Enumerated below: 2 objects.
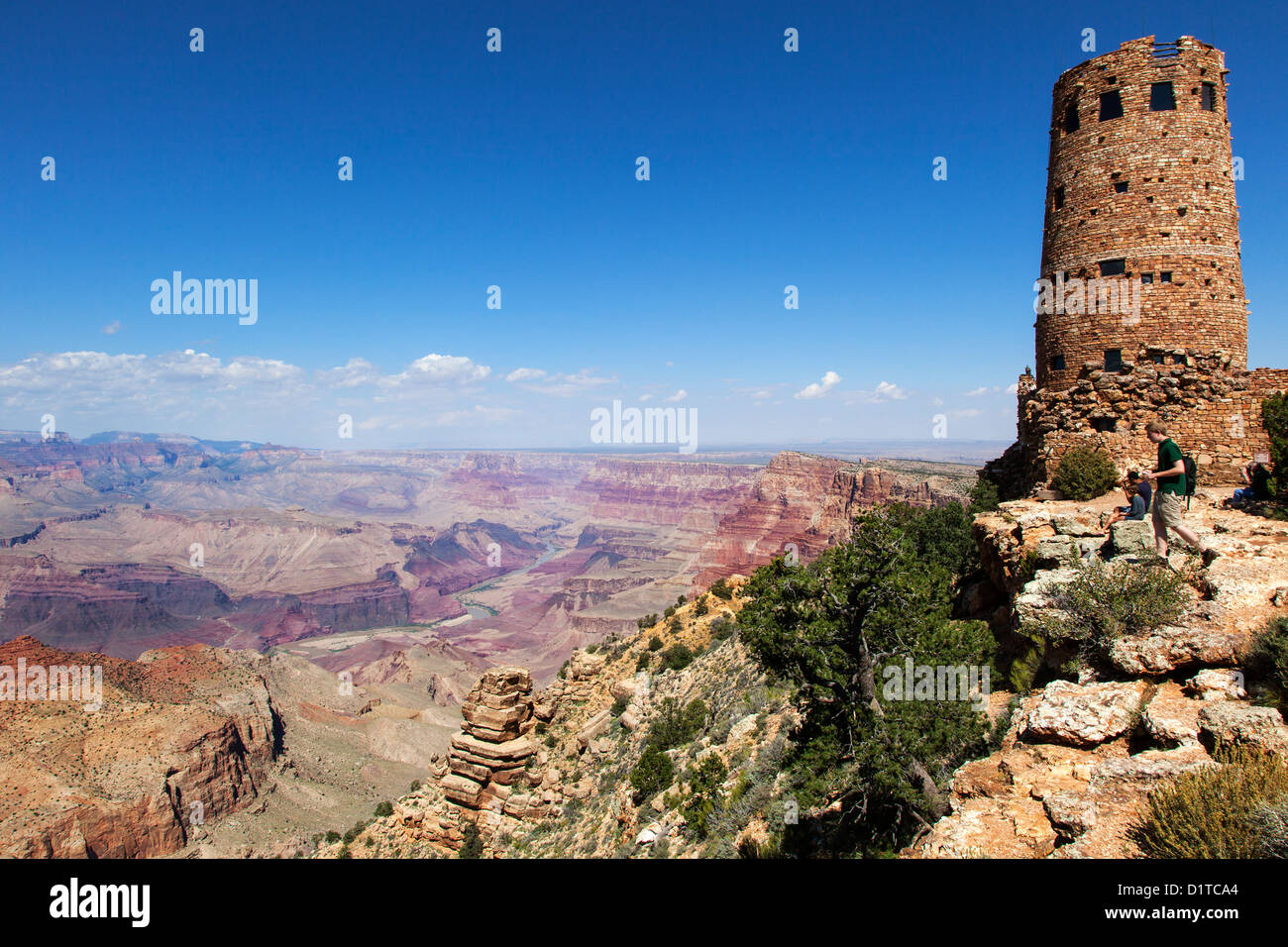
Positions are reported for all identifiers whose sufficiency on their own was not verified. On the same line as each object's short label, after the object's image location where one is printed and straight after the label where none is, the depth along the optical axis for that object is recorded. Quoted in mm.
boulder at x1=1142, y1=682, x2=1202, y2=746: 6902
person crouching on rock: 12203
